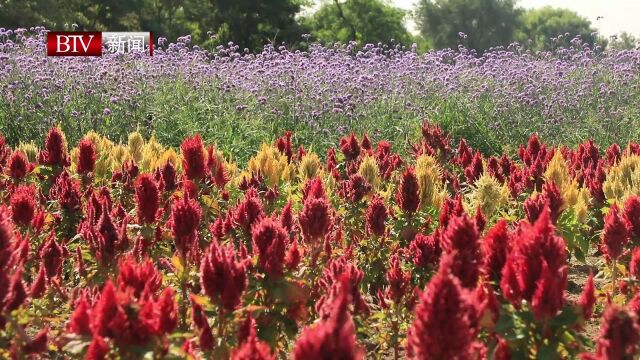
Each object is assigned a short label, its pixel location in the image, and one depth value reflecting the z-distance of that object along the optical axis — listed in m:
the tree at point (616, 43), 15.81
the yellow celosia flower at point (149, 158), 6.34
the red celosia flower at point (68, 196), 4.82
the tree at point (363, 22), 62.44
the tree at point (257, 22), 42.69
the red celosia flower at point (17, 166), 5.43
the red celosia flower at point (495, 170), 6.65
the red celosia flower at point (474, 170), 6.66
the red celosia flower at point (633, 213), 4.10
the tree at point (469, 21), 73.38
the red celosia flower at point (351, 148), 7.14
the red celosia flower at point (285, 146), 7.34
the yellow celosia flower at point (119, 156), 6.54
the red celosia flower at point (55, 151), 5.70
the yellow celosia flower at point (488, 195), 5.34
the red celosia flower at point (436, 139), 8.06
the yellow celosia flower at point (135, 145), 7.11
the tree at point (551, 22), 96.94
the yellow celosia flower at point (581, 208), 5.54
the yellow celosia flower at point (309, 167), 6.25
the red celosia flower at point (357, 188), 5.21
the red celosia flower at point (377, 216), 4.45
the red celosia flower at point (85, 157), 5.46
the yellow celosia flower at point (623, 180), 5.77
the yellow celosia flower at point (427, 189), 5.49
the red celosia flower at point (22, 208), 4.08
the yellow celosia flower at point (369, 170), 5.95
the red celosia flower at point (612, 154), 7.72
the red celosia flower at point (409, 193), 4.66
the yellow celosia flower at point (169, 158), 5.93
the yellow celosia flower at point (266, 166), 6.11
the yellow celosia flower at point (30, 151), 6.76
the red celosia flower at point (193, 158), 4.89
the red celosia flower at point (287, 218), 3.88
